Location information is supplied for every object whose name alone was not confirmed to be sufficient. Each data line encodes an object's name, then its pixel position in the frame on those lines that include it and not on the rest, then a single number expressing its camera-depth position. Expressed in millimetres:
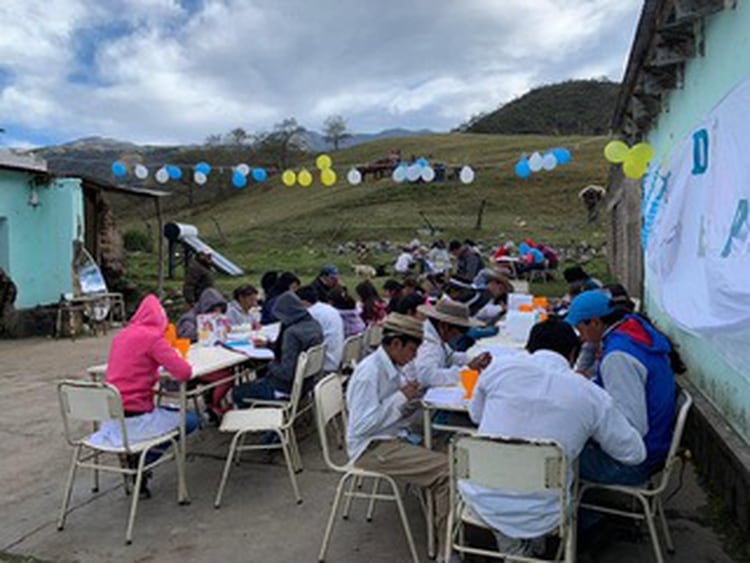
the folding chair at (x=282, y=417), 4180
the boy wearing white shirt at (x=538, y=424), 2637
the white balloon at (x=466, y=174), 12282
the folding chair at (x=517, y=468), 2525
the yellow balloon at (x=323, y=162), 11664
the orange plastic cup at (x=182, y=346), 4879
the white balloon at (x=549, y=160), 10312
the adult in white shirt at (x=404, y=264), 19891
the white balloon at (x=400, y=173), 12969
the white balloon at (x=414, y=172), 12372
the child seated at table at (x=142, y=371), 4000
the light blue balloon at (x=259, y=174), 12897
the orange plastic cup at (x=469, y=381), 3650
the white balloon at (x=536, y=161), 10562
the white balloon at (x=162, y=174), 11797
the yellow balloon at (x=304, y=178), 12508
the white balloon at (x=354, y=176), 13422
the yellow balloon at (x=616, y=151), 6812
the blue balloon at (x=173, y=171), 12227
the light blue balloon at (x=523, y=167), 11508
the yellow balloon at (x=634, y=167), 6497
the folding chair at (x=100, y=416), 3689
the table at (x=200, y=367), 4250
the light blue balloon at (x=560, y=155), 10328
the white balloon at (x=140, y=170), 11922
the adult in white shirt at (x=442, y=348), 3906
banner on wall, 2705
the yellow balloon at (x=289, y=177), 12555
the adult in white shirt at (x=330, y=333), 5426
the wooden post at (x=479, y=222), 29944
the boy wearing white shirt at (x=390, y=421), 3344
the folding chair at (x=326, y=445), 3346
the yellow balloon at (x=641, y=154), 6504
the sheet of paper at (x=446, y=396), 3531
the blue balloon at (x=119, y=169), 11547
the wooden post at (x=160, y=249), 14021
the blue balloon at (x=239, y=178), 12797
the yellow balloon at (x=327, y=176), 12234
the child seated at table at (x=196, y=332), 5531
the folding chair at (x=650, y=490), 3078
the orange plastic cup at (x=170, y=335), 4852
